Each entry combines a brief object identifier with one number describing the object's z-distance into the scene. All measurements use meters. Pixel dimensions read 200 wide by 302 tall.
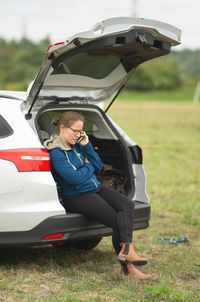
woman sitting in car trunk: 11.56
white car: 11.17
